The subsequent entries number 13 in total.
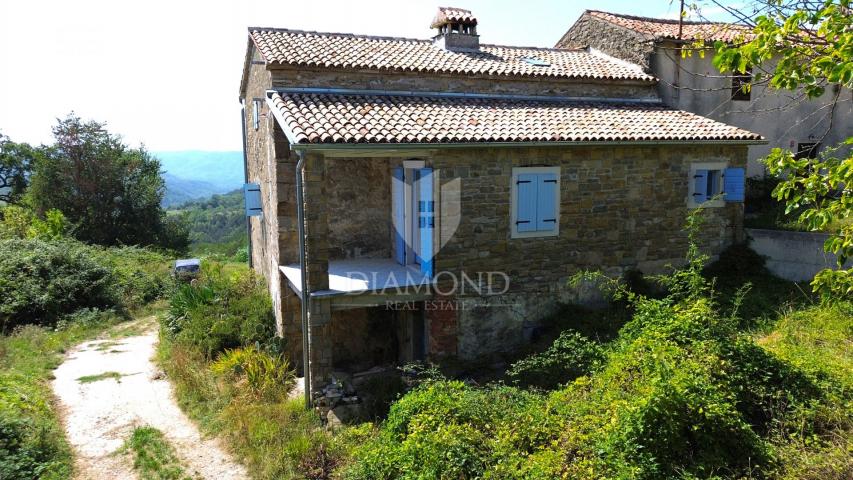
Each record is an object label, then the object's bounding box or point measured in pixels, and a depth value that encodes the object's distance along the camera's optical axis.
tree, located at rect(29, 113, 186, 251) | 22.86
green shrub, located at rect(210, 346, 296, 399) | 8.94
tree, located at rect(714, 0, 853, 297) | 3.76
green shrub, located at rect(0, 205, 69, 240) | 17.95
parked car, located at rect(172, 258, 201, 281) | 15.27
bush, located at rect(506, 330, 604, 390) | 7.93
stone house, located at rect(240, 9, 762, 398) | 8.79
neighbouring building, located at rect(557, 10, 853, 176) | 13.52
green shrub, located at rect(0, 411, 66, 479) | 6.46
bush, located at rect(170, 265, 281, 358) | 10.52
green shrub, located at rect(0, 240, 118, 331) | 13.53
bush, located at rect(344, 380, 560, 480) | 5.69
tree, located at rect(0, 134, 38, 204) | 28.47
